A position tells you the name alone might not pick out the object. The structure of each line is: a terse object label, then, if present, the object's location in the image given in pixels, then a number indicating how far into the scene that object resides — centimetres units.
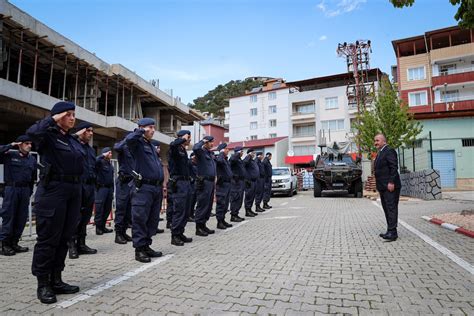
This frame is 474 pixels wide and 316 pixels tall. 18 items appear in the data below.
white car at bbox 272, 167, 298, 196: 1869
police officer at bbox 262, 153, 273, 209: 1234
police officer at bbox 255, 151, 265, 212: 1134
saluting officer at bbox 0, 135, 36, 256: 552
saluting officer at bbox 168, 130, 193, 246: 590
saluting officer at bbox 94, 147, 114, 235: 711
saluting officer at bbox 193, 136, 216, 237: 671
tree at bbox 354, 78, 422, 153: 1853
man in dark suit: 598
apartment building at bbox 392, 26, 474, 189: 2300
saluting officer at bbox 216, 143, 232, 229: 761
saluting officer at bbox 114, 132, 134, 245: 644
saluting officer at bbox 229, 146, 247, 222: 869
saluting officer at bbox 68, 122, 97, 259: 527
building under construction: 1337
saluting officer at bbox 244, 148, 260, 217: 1009
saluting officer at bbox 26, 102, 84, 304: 328
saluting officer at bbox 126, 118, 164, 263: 472
